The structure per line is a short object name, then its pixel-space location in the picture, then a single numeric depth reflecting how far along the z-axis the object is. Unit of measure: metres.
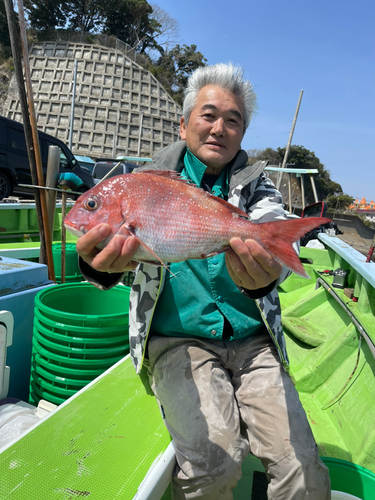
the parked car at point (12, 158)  10.23
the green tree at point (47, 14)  39.28
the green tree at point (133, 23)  42.31
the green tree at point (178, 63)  44.91
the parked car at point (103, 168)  14.93
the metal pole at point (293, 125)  22.18
